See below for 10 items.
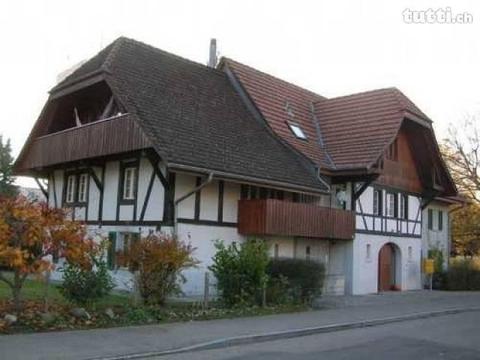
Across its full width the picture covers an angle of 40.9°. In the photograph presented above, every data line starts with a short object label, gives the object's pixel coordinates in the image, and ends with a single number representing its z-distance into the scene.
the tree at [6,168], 39.78
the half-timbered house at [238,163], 20.78
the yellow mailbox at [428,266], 31.44
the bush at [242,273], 17.48
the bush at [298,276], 18.91
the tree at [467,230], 45.21
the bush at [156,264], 15.57
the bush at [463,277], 32.66
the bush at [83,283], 14.15
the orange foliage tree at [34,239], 12.46
